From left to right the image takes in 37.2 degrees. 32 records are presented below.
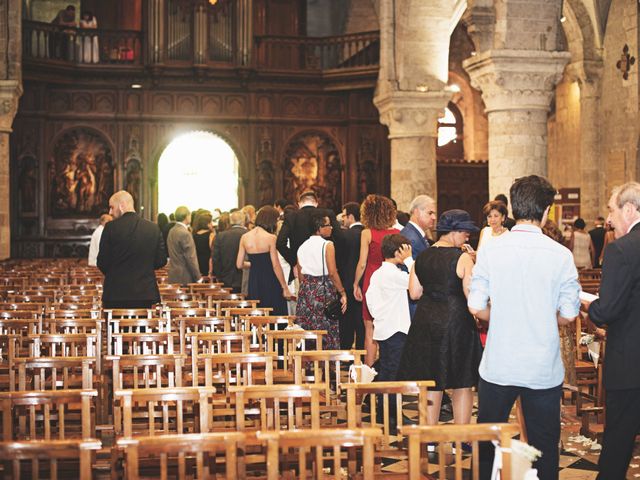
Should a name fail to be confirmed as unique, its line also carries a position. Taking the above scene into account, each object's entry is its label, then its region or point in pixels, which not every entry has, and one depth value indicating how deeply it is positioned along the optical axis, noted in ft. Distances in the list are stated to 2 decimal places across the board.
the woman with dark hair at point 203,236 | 46.01
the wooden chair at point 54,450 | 11.47
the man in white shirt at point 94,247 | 47.85
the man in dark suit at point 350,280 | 33.65
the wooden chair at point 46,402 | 14.15
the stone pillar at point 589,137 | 75.20
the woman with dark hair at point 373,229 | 29.55
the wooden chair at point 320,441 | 11.53
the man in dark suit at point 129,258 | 29.76
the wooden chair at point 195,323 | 23.82
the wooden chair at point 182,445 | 11.48
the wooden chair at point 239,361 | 17.70
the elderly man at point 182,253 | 39.34
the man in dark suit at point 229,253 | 39.86
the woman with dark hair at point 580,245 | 57.41
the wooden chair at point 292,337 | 21.62
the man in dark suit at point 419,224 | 26.55
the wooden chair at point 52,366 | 17.20
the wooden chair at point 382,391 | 14.99
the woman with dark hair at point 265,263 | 34.22
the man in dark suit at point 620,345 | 16.25
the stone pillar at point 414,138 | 65.26
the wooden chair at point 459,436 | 11.94
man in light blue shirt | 15.33
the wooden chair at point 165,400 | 13.93
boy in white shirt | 25.48
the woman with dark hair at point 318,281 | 31.40
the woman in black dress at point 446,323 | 20.20
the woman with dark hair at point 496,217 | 29.53
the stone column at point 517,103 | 44.34
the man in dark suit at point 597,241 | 61.26
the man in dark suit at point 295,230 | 34.30
